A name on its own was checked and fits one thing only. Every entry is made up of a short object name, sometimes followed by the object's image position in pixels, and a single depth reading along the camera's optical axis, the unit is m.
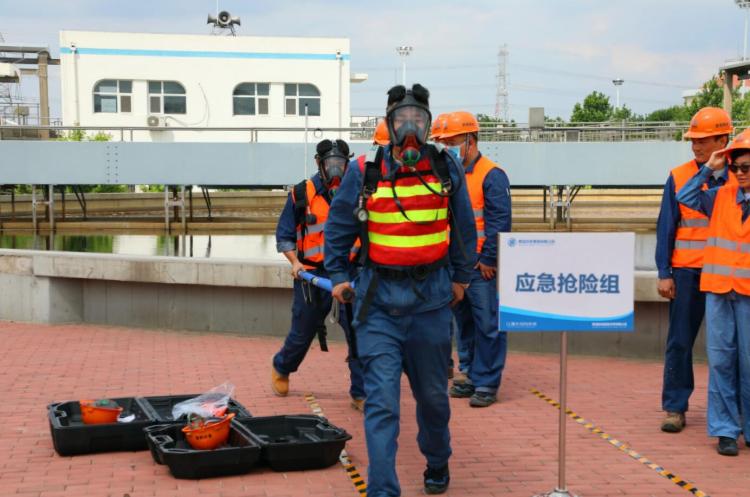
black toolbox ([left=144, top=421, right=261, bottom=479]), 5.91
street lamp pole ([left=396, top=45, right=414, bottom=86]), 79.81
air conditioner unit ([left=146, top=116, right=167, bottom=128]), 45.66
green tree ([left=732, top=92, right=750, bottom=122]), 65.31
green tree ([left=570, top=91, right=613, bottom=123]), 93.06
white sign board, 5.16
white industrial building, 46.59
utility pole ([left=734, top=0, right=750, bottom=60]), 85.09
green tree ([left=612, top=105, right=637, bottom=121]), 97.68
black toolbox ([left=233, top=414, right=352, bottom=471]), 6.08
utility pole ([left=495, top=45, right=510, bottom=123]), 125.69
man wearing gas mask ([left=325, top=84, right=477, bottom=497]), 5.30
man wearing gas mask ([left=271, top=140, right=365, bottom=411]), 7.55
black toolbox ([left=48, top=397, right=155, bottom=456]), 6.40
